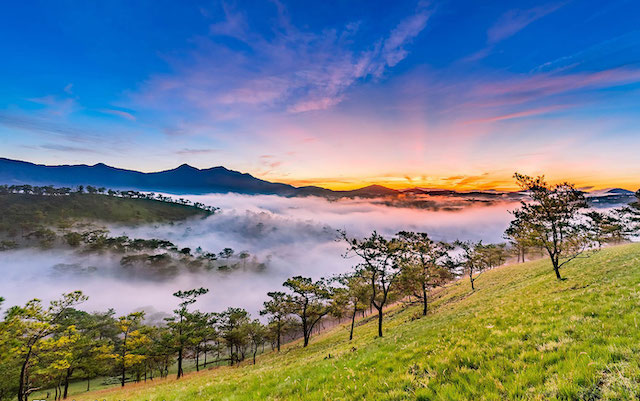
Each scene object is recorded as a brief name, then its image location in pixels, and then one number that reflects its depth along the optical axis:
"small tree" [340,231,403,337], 33.88
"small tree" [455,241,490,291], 71.91
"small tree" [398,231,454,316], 38.97
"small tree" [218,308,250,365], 73.94
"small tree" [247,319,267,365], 82.45
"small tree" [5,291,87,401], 24.47
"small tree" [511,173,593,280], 29.73
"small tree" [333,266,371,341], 50.53
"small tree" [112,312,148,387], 53.83
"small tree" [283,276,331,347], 54.19
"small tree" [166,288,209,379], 56.72
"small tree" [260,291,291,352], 65.19
